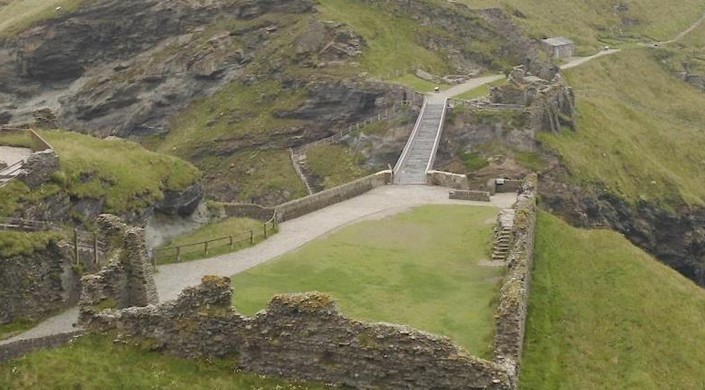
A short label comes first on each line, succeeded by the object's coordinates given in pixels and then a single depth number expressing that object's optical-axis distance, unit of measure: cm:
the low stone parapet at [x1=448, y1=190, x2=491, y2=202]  5359
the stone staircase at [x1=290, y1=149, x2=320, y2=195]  8432
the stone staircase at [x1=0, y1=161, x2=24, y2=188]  3459
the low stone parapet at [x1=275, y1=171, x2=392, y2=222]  4797
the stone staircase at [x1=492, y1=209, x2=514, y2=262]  3872
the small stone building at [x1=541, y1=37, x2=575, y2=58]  11788
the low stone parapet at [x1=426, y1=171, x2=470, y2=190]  5844
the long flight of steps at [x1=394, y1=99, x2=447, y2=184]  6300
